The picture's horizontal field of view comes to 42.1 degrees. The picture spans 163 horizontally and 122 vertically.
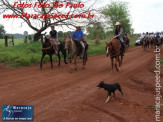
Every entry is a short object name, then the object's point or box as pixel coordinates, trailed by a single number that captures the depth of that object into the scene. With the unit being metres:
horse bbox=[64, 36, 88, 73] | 12.09
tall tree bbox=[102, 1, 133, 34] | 61.66
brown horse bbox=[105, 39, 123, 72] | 11.47
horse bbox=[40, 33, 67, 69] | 13.62
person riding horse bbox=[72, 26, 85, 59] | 13.07
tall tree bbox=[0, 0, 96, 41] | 21.21
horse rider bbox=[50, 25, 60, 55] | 14.19
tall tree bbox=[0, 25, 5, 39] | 62.11
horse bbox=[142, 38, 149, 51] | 27.31
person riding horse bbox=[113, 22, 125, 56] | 12.29
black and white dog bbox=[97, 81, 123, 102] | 6.58
